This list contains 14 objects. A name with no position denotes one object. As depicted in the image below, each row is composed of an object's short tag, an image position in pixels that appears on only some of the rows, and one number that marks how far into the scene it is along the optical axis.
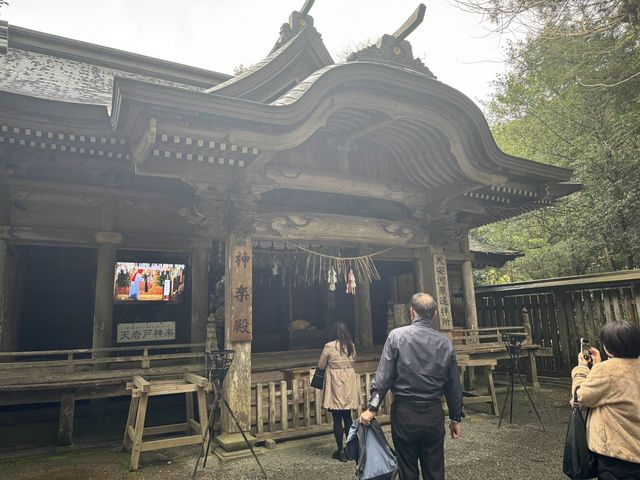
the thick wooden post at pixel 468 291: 10.23
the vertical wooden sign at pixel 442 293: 8.24
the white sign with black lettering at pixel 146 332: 8.41
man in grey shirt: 3.49
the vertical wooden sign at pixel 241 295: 6.13
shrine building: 5.69
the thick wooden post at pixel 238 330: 5.98
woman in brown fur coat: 2.76
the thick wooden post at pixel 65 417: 6.07
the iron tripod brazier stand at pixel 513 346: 6.97
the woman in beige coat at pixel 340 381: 5.32
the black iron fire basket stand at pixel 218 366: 5.15
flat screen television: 8.29
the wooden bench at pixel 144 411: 5.10
